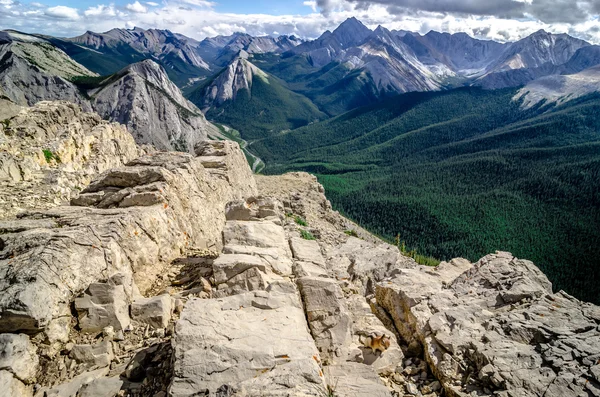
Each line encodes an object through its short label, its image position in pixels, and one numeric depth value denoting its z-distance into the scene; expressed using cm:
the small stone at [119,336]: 1178
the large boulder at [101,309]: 1187
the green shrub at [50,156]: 3347
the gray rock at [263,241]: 1497
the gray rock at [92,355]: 1102
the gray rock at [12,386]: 945
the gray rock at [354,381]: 1079
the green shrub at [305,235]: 2453
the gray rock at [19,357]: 990
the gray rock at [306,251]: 1634
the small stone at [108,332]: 1168
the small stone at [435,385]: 1259
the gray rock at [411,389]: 1223
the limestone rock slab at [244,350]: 870
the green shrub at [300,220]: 3614
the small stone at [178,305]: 1337
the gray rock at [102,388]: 984
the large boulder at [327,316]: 1257
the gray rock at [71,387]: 990
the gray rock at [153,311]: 1257
